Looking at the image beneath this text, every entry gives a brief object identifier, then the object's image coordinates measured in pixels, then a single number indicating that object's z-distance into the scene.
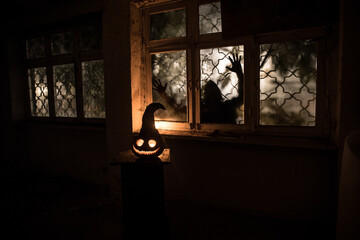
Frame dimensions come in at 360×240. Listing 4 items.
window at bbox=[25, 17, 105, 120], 3.41
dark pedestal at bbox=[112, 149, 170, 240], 1.88
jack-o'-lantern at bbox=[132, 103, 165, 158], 1.87
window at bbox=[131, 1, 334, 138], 2.21
